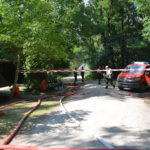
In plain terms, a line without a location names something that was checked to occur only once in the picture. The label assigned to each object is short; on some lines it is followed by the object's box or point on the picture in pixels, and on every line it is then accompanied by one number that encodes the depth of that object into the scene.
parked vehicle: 13.73
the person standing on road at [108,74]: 15.37
